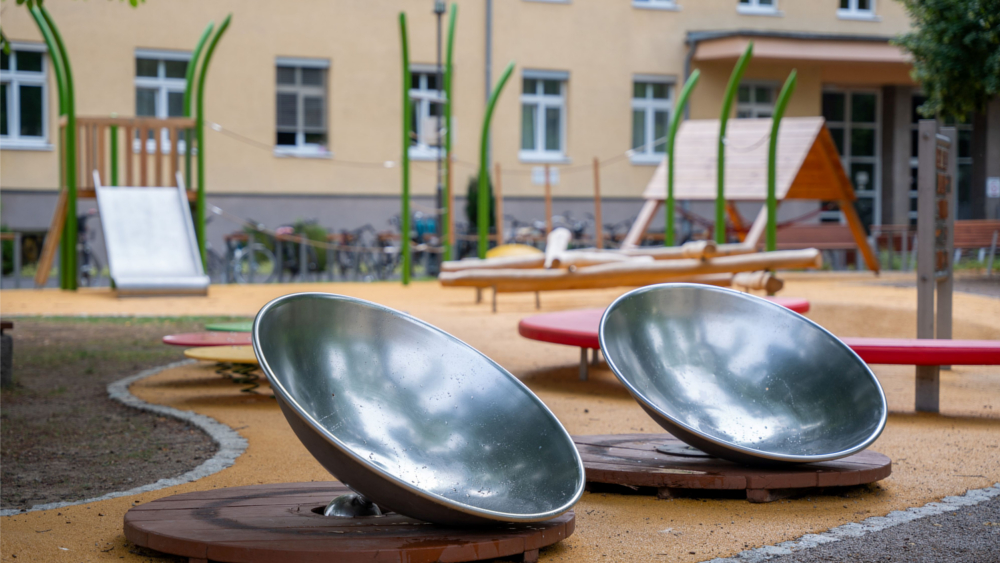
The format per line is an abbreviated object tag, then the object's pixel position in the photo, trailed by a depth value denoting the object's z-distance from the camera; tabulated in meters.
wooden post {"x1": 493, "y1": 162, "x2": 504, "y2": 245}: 16.78
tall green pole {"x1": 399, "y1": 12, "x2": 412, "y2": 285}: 14.53
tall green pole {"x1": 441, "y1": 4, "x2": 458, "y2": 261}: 14.73
